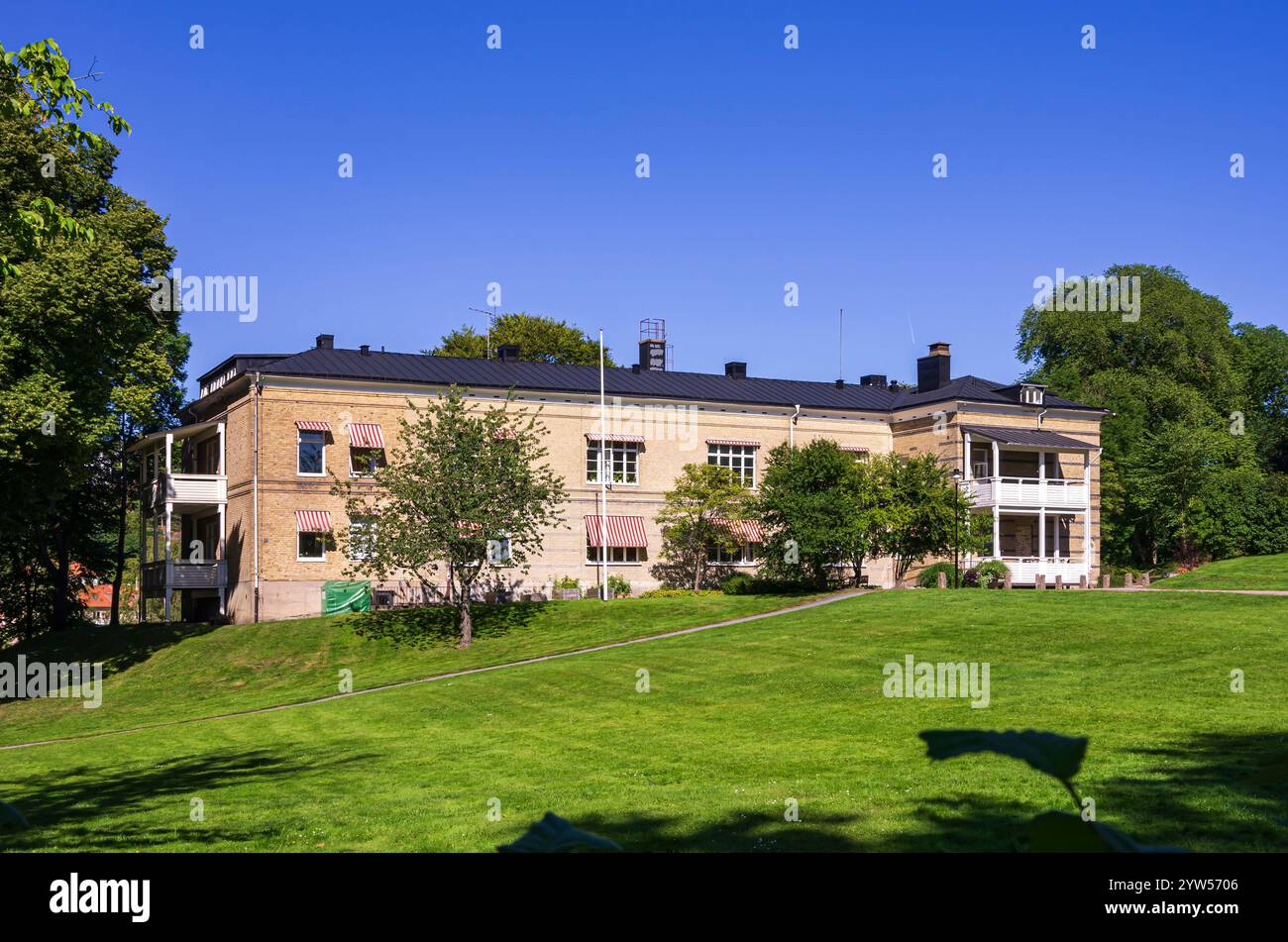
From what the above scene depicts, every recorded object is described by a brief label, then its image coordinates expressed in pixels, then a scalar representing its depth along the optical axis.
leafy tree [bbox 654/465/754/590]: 50.97
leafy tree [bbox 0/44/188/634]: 34.56
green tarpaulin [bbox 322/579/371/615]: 47.00
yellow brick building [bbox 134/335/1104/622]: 47.34
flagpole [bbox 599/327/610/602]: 50.08
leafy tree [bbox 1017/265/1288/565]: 66.88
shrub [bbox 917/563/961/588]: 48.88
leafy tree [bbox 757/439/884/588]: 45.44
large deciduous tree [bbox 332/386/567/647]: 38.50
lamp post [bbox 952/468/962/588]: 45.26
